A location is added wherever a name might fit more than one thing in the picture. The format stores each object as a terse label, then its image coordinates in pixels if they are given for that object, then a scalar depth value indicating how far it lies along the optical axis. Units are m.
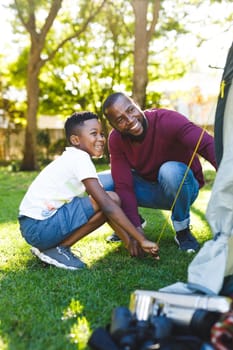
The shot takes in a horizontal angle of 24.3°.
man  3.51
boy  3.26
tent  2.34
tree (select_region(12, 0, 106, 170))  12.48
